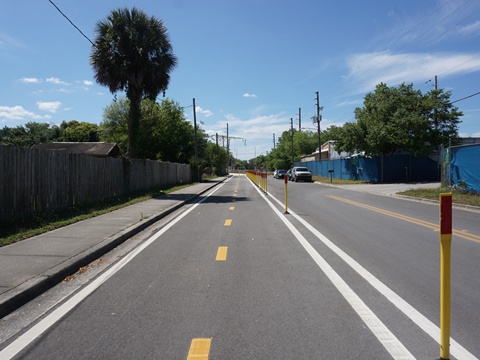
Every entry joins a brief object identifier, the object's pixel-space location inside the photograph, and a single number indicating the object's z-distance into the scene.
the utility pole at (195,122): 41.50
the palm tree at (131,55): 21.67
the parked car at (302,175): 44.02
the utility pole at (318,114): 50.67
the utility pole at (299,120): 69.00
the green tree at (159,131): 44.69
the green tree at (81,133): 76.38
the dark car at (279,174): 58.05
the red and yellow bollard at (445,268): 3.18
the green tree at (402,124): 32.38
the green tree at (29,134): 67.24
